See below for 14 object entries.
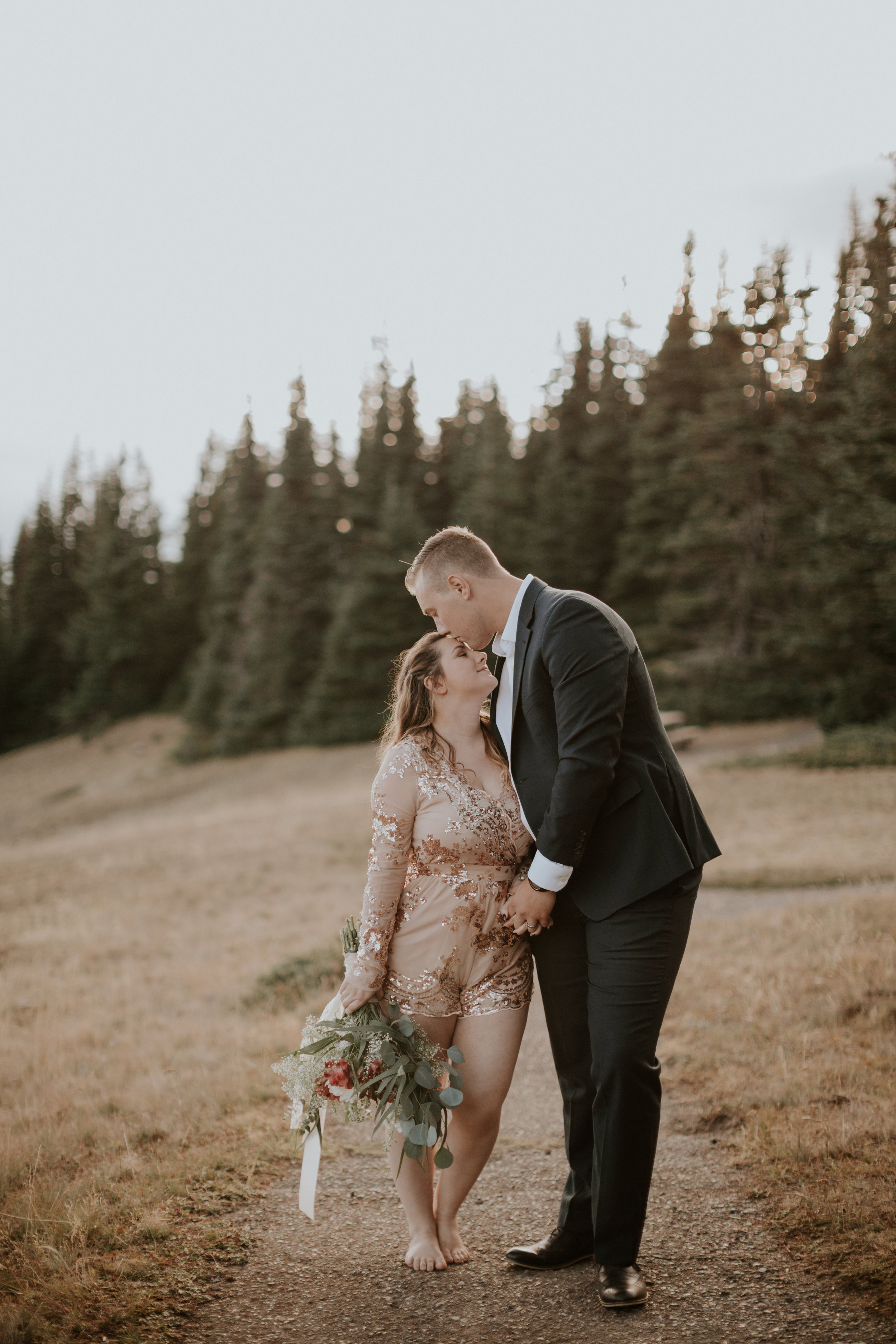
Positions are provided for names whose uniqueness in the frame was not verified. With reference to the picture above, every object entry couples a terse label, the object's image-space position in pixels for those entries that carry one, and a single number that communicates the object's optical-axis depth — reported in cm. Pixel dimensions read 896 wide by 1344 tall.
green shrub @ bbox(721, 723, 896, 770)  1814
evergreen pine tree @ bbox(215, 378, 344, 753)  3709
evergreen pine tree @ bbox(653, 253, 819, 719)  2569
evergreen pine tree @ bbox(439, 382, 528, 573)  3391
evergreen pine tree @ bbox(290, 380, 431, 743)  3378
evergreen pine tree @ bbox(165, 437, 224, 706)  4884
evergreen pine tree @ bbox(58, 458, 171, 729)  4788
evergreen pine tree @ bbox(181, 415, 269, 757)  3975
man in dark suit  302
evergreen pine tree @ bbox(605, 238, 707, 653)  3119
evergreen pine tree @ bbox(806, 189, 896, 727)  1995
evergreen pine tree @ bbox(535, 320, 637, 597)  3366
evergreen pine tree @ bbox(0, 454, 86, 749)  5259
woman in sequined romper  333
